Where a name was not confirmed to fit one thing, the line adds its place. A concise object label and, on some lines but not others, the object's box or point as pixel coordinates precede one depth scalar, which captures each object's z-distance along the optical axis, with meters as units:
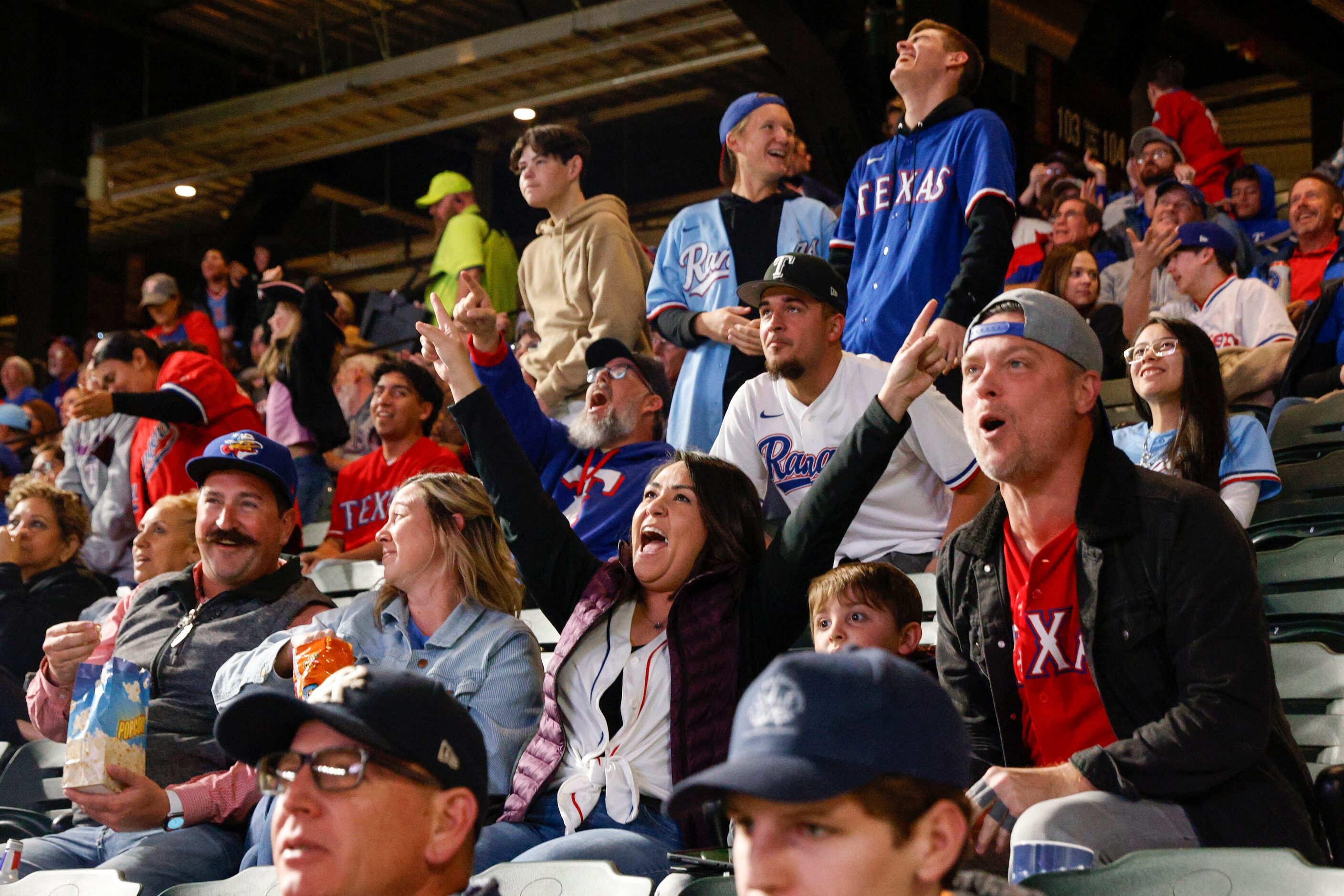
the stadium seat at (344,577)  4.95
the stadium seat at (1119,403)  5.50
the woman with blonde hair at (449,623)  3.15
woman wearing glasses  3.94
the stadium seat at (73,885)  2.60
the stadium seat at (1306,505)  3.97
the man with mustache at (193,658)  2.98
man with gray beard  4.36
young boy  2.84
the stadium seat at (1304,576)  3.48
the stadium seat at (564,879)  2.19
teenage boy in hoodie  5.35
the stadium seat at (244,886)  2.47
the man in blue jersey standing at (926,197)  4.15
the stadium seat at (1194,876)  1.79
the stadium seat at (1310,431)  4.75
